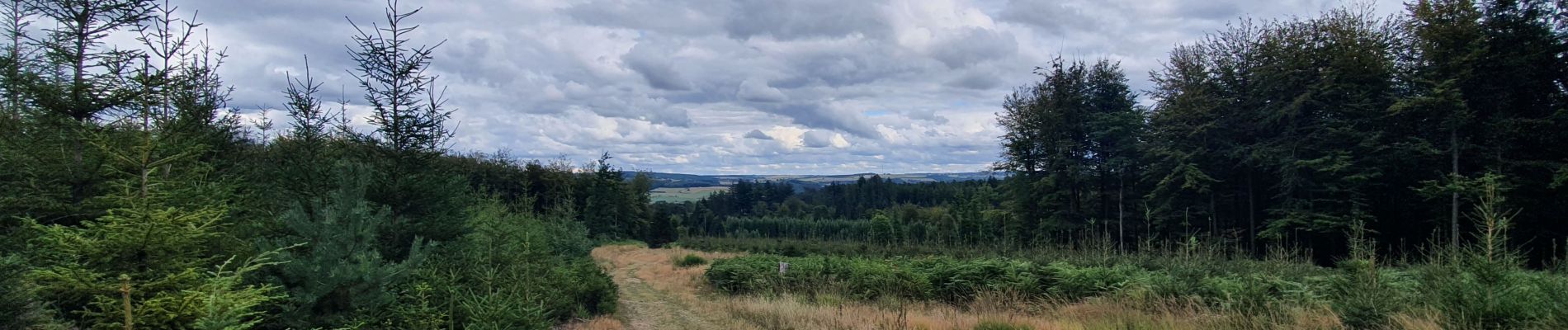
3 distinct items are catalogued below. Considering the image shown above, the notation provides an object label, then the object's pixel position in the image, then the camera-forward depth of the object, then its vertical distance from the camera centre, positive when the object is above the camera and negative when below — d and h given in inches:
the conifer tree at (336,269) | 202.7 -27.5
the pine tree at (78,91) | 205.8 +28.6
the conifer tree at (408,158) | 311.1 +11.8
